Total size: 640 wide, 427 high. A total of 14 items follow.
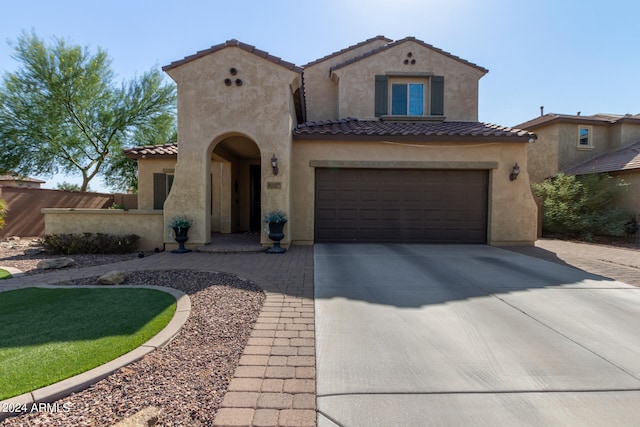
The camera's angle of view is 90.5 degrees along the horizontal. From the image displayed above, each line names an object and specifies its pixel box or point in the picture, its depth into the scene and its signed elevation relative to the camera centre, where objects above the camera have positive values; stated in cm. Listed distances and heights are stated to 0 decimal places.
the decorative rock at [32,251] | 924 -154
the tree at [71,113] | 1772 +532
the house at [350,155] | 952 +165
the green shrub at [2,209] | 1131 -33
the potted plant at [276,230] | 917 -83
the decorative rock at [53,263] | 717 -145
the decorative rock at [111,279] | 584 -144
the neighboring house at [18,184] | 1973 +177
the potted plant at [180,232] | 918 -89
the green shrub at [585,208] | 1319 -15
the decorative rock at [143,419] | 223 -157
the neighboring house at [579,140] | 1731 +358
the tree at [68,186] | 3530 +167
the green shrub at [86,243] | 899 -123
